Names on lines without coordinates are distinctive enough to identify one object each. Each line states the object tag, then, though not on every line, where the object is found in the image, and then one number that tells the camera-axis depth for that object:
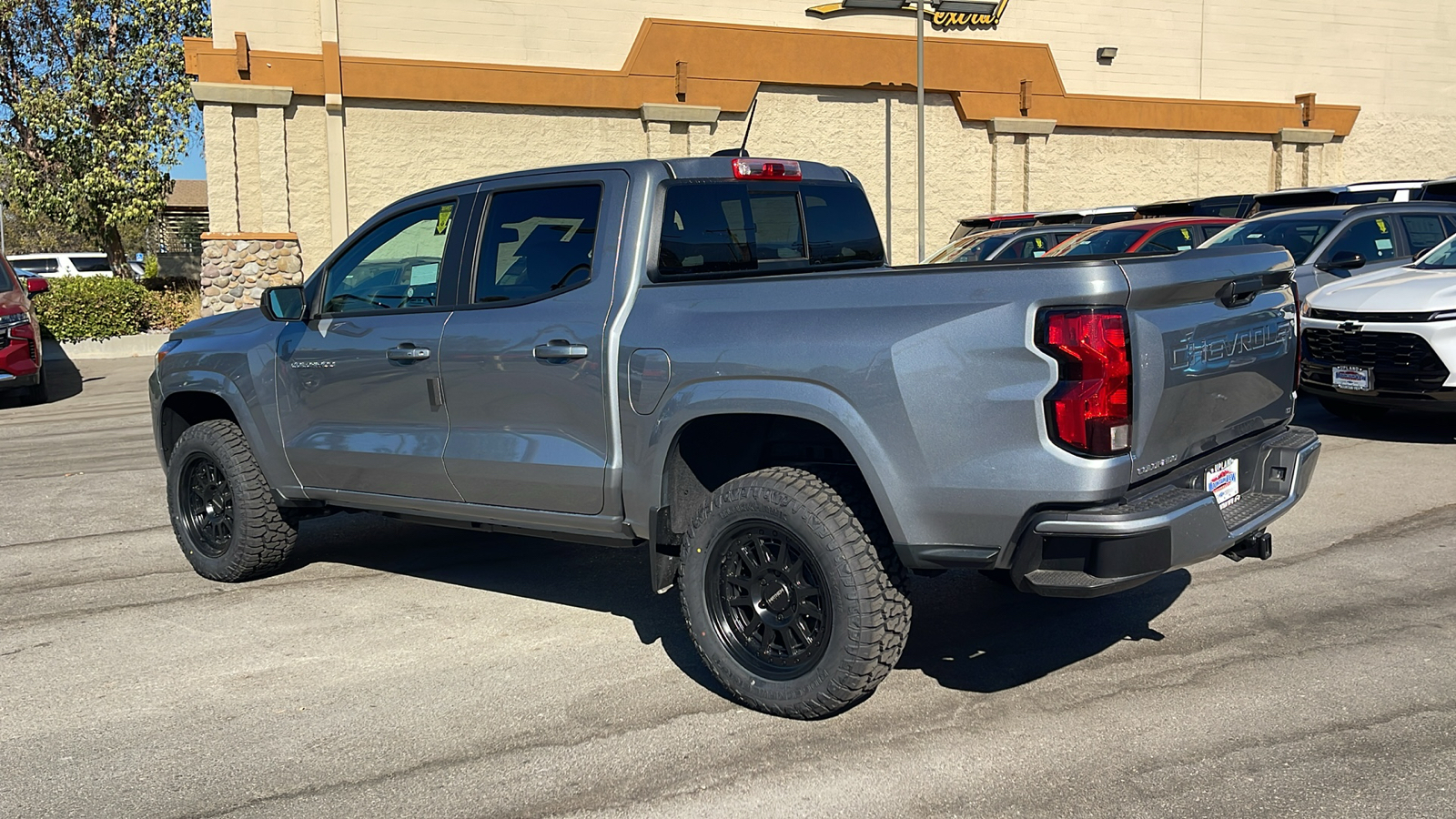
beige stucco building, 23.27
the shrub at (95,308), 19.75
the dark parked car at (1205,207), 17.70
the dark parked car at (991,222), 21.33
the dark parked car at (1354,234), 11.41
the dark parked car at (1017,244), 16.64
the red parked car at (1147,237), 14.27
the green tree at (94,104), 29.50
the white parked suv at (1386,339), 8.95
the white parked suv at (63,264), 35.84
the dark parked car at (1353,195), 15.84
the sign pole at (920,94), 24.53
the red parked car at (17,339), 13.80
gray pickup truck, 3.76
